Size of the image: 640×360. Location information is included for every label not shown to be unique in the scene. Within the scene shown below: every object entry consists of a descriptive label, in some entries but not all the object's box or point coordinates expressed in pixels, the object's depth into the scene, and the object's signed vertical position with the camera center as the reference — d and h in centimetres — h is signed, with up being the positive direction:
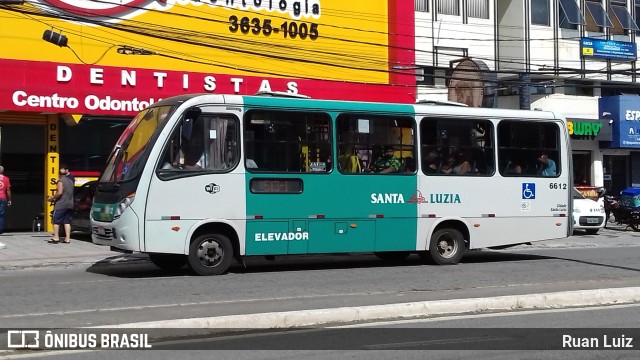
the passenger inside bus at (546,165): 1741 +43
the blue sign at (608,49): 3459 +565
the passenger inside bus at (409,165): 1599 +42
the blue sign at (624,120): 3422 +263
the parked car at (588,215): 2536 -90
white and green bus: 1389 +14
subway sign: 3300 +227
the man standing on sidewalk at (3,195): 2048 -7
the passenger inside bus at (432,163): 1619 +46
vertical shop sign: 2241 +79
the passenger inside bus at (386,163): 1574 +46
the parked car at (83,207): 2054 -39
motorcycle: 2717 -96
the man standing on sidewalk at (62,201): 1908 -22
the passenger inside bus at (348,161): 1534 +49
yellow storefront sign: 2208 +445
